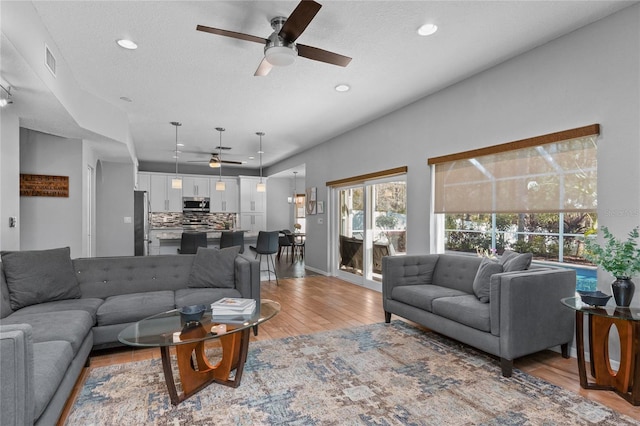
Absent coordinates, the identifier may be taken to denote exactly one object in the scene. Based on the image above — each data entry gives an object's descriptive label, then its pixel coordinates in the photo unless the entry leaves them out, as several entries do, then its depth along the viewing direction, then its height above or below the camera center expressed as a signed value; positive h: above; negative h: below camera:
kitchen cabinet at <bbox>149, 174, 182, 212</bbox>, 9.62 +0.45
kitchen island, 5.78 -0.52
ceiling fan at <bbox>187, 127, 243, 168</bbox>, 7.48 +1.12
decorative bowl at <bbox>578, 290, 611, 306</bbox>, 2.35 -0.59
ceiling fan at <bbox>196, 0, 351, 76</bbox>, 2.23 +1.25
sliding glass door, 5.33 -0.27
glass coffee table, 2.11 -0.78
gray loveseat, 2.60 -0.82
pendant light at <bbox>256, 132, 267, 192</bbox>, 7.49 +0.54
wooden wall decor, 4.44 +0.33
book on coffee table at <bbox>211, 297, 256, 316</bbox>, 2.50 -0.71
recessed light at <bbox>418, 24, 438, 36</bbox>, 2.81 +1.53
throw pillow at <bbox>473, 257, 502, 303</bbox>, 3.06 -0.61
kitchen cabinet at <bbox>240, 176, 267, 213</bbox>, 10.41 +0.45
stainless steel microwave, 9.99 +0.21
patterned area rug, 2.06 -1.25
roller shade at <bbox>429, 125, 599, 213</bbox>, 2.92 +0.36
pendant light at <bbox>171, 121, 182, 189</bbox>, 6.91 +0.57
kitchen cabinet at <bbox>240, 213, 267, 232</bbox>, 10.39 -0.30
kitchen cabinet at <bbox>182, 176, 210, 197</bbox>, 10.00 +0.74
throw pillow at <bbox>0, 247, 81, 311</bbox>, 2.84 -0.58
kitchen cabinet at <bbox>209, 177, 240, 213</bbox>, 10.34 +0.44
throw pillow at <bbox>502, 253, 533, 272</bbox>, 2.96 -0.44
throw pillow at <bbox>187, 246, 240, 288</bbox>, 3.67 -0.64
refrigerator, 7.19 -0.29
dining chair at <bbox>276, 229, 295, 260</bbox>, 9.45 -0.79
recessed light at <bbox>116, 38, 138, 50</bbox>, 3.05 +1.51
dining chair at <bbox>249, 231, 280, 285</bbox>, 6.13 -0.57
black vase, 2.38 -0.54
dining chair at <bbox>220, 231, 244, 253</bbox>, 5.95 -0.47
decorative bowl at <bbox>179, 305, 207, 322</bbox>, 2.36 -0.71
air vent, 2.84 +1.30
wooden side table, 2.20 -0.93
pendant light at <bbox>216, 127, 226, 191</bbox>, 7.66 +0.59
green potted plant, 2.34 -0.34
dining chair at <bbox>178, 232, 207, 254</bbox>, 5.57 -0.50
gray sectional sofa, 1.41 -0.77
